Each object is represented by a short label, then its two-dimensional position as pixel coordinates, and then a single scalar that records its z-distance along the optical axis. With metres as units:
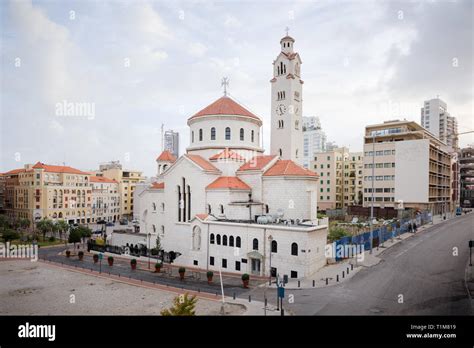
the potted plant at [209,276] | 27.86
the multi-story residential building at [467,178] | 111.44
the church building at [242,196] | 30.11
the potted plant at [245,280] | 26.22
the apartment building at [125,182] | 90.38
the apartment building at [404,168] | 66.38
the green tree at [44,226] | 53.88
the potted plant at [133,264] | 34.40
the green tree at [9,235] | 46.66
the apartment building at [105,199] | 80.82
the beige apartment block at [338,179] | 85.94
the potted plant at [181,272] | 29.72
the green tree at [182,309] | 14.63
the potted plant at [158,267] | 32.69
